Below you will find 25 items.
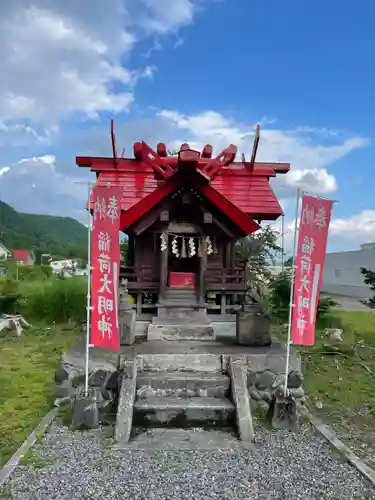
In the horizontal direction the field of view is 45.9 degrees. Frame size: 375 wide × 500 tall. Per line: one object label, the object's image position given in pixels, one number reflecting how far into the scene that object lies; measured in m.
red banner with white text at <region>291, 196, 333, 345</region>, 6.29
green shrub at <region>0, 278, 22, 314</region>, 15.97
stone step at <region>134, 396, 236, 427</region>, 5.88
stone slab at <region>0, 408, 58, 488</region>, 4.34
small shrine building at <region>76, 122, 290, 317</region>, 9.71
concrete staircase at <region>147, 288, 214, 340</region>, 8.73
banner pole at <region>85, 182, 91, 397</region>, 6.08
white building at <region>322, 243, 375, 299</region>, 30.77
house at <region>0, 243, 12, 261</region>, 50.91
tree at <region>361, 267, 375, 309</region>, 10.84
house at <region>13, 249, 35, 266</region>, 52.48
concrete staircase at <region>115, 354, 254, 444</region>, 5.77
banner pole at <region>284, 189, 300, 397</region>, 6.24
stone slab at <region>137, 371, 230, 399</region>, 6.38
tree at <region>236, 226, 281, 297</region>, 17.39
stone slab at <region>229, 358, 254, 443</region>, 5.49
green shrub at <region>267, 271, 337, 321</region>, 14.34
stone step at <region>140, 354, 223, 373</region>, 6.88
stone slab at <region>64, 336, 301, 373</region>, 6.89
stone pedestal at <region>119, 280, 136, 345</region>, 7.94
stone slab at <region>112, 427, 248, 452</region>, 5.16
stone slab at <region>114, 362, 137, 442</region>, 5.38
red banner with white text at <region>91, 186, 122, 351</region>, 6.21
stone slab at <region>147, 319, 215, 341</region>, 8.70
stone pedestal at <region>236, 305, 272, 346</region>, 8.03
